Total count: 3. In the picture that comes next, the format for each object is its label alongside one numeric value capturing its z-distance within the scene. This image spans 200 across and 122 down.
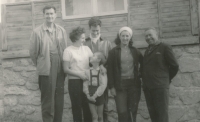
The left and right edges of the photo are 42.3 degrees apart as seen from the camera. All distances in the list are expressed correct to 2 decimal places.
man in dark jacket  4.03
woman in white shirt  4.01
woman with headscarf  4.05
